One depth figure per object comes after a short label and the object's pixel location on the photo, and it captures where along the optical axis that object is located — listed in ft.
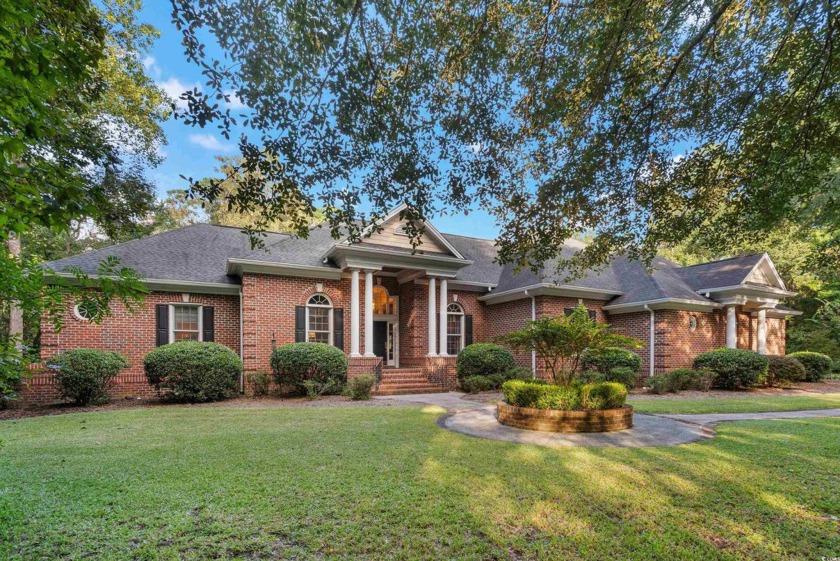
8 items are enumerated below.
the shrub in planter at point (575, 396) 24.64
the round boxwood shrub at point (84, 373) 34.24
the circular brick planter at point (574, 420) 23.65
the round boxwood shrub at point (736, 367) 48.21
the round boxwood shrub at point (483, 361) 47.44
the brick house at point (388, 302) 43.04
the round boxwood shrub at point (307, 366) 40.22
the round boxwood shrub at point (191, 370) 35.53
